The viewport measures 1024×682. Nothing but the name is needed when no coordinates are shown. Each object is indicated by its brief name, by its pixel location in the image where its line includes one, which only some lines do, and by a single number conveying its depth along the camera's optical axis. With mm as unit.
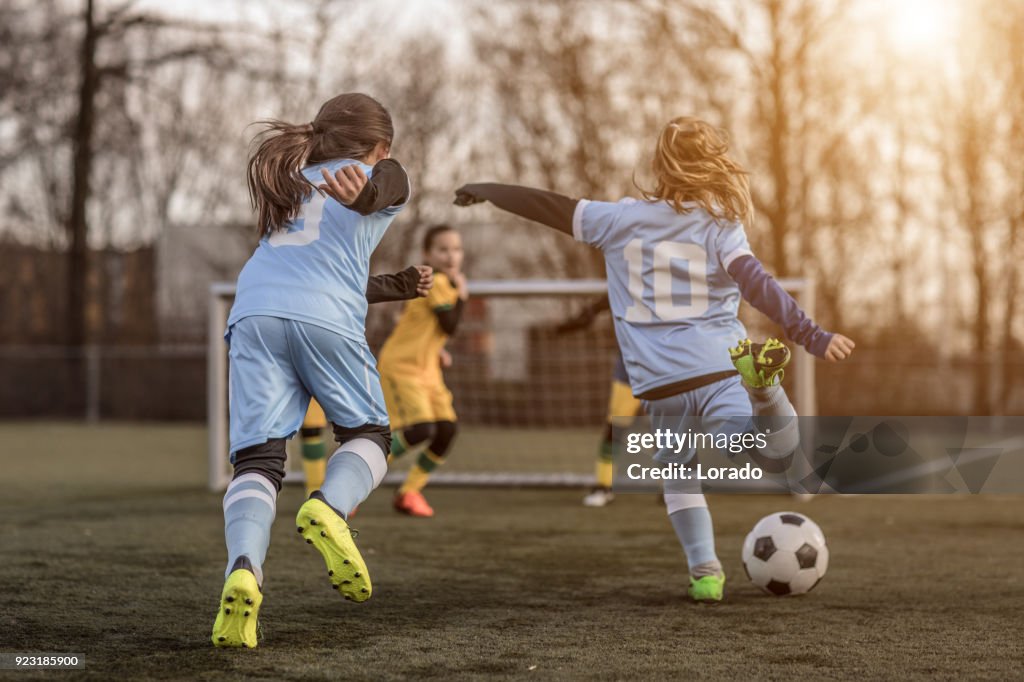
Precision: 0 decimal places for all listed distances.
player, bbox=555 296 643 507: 13250
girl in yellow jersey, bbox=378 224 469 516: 13234
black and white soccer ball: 8195
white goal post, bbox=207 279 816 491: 15609
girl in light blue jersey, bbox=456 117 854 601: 7883
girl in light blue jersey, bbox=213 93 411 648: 6531
